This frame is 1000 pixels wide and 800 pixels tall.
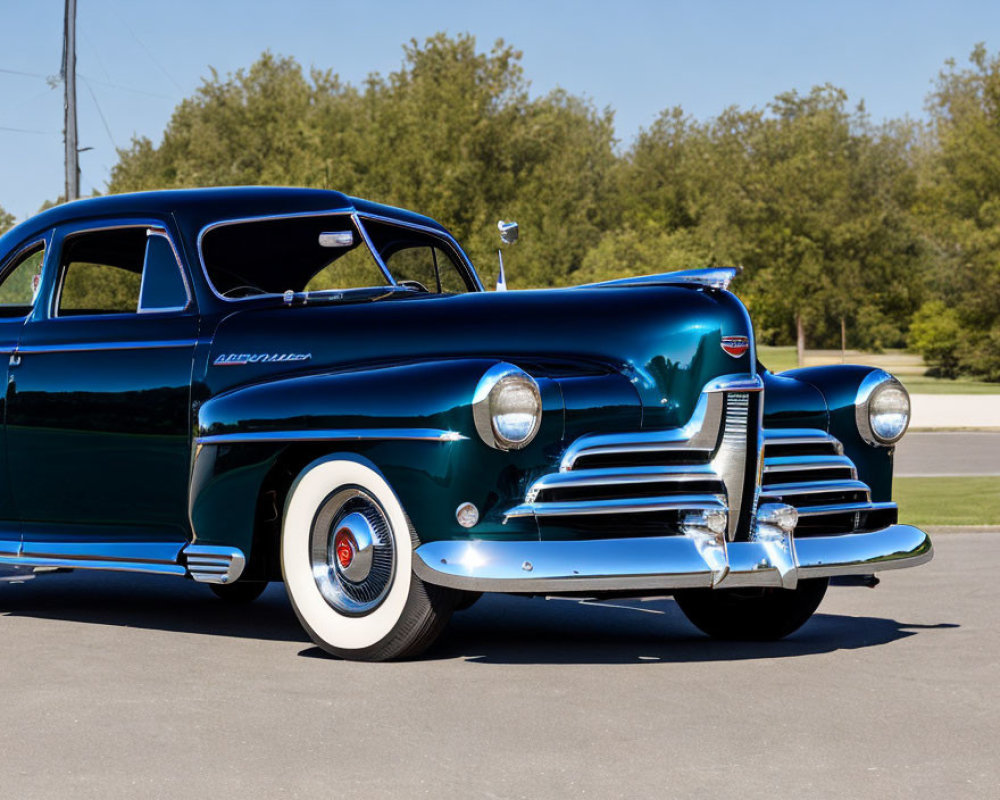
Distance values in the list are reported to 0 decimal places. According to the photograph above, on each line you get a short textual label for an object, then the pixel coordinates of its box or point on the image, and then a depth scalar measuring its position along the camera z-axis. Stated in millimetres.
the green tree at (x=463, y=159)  49281
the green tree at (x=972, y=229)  61000
